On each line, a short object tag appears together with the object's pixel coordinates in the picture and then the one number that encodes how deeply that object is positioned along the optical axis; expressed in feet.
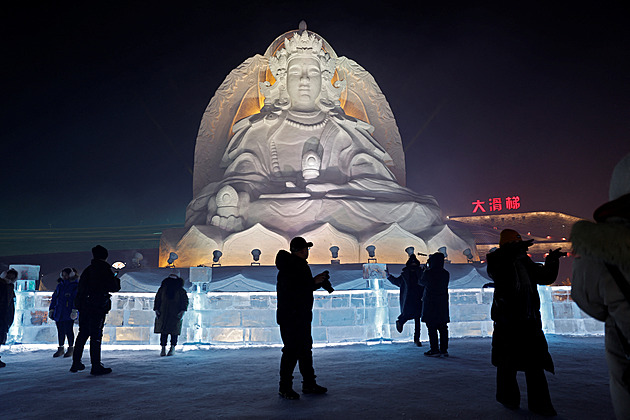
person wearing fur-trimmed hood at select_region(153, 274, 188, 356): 18.62
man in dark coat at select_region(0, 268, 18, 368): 17.34
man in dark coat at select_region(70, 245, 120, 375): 14.08
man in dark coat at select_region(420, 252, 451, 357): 16.42
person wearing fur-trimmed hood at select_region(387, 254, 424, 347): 19.21
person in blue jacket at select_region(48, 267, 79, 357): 18.72
